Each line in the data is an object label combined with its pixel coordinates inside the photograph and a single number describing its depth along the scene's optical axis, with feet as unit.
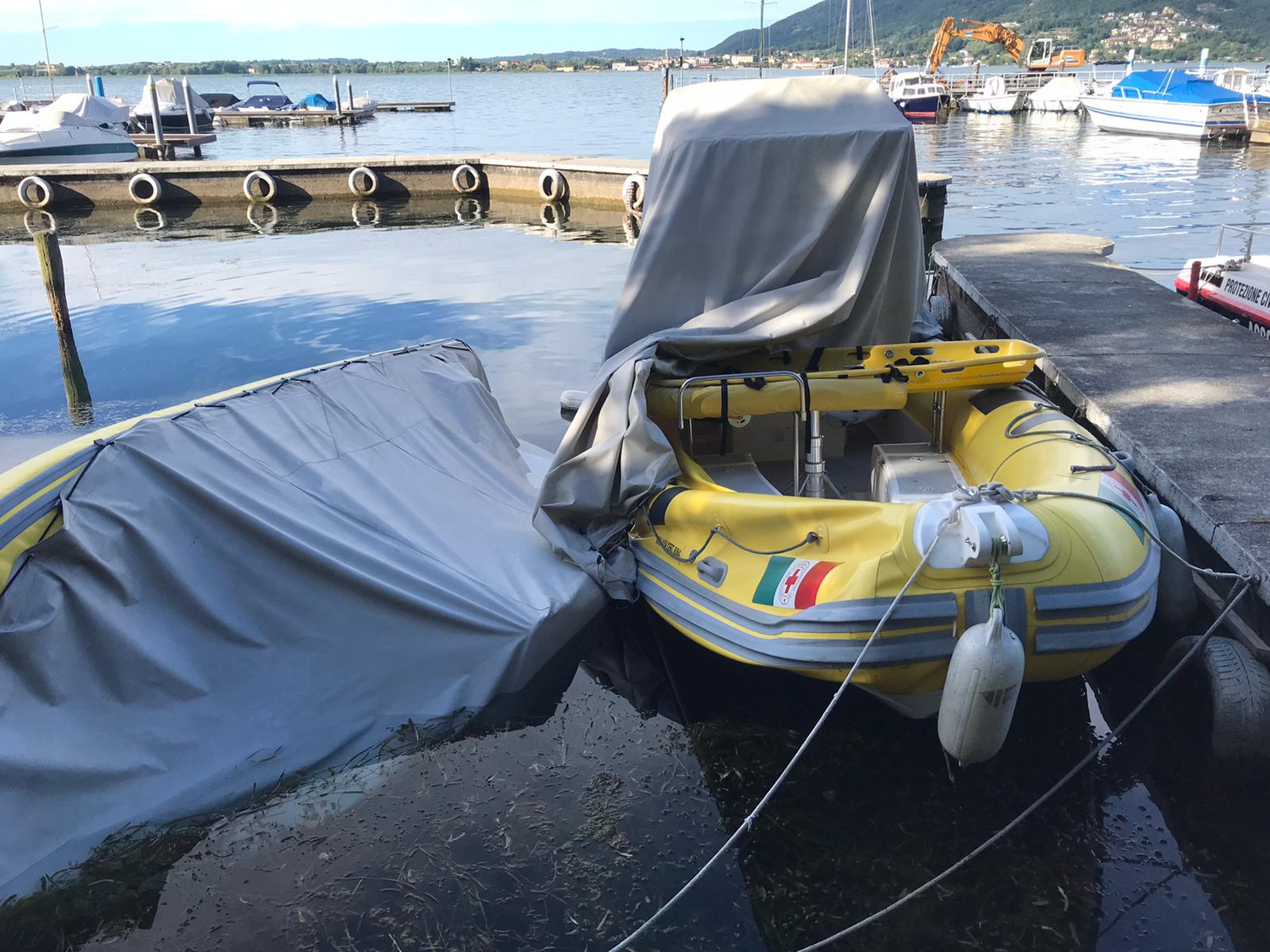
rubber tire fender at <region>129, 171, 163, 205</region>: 75.97
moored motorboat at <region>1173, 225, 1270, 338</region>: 25.63
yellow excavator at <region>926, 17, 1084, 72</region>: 162.40
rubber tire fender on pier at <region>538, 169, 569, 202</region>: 73.31
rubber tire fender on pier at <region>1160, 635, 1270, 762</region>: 12.60
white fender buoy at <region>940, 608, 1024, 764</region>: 10.85
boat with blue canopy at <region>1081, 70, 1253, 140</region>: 103.91
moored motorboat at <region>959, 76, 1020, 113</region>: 153.17
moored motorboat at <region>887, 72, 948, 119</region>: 145.59
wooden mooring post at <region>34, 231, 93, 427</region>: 30.96
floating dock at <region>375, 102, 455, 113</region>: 206.69
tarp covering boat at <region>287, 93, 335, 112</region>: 182.80
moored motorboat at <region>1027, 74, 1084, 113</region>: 147.33
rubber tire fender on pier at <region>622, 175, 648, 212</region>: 67.46
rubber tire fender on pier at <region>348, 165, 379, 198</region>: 76.74
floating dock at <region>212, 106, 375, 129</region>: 173.68
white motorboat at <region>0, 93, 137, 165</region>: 91.30
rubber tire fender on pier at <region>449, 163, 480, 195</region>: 77.97
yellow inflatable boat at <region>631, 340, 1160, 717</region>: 12.11
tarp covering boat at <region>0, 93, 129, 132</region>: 93.45
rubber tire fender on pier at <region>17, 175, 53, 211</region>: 74.49
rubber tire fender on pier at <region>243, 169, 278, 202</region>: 75.92
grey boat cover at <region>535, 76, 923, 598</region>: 17.08
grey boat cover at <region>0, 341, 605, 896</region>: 11.86
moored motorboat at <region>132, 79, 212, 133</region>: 129.70
